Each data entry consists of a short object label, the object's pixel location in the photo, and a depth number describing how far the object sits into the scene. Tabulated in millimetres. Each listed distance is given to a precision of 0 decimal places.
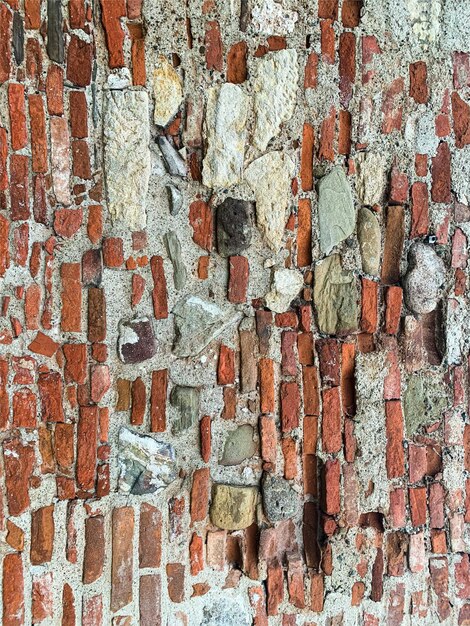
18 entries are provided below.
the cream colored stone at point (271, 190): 2141
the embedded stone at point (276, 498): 2199
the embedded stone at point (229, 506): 2158
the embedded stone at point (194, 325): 2107
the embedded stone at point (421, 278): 2254
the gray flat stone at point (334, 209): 2197
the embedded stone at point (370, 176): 2230
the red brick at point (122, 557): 2090
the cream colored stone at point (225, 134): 2082
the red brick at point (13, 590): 1962
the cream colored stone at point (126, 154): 2000
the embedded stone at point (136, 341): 2057
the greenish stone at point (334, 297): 2211
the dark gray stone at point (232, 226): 2109
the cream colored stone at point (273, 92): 2121
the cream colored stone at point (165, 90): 2033
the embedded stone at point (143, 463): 2080
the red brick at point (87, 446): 2027
